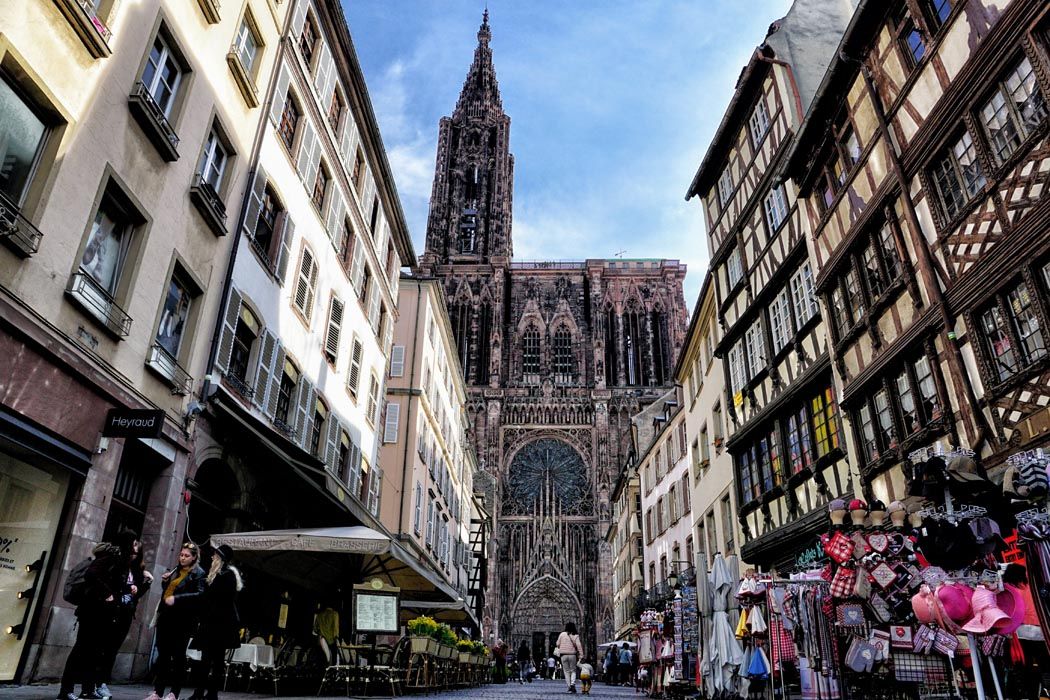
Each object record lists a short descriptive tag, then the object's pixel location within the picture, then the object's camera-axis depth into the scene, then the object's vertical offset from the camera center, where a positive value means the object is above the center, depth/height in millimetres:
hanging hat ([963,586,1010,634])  4806 +269
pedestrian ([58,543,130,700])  5430 +285
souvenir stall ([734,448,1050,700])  5027 +460
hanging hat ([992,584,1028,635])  4902 +337
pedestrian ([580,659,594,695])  17031 -492
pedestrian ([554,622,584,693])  16203 +117
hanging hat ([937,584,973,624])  5074 +355
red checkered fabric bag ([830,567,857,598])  6730 +630
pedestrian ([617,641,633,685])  21719 -480
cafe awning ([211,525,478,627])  9430 +1303
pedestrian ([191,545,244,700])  5953 +266
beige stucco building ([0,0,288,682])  6902 +4076
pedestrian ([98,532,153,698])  5746 +366
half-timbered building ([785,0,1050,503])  7762 +5261
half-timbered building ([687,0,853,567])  12938 +6862
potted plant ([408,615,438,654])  11422 +309
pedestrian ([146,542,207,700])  5680 +202
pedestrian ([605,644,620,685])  30948 -416
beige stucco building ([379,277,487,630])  21625 +6946
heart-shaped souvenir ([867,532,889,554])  6594 +965
